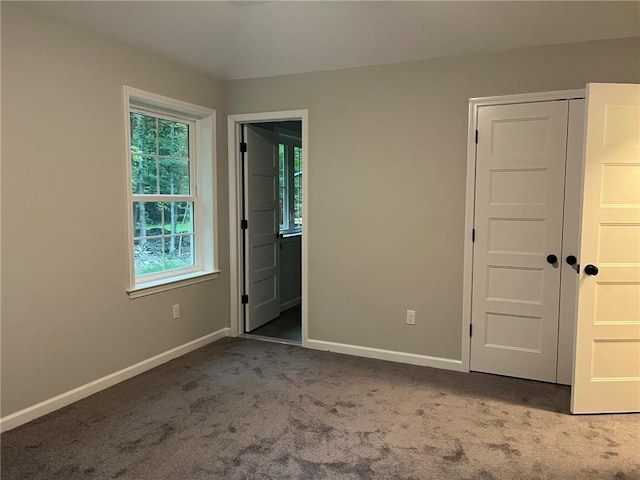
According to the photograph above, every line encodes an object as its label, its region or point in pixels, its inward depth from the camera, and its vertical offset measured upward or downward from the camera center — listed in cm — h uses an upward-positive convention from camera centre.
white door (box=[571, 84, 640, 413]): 271 -34
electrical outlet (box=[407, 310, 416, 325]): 374 -95
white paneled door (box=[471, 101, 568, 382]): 325 -26
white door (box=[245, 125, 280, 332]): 451 -29
